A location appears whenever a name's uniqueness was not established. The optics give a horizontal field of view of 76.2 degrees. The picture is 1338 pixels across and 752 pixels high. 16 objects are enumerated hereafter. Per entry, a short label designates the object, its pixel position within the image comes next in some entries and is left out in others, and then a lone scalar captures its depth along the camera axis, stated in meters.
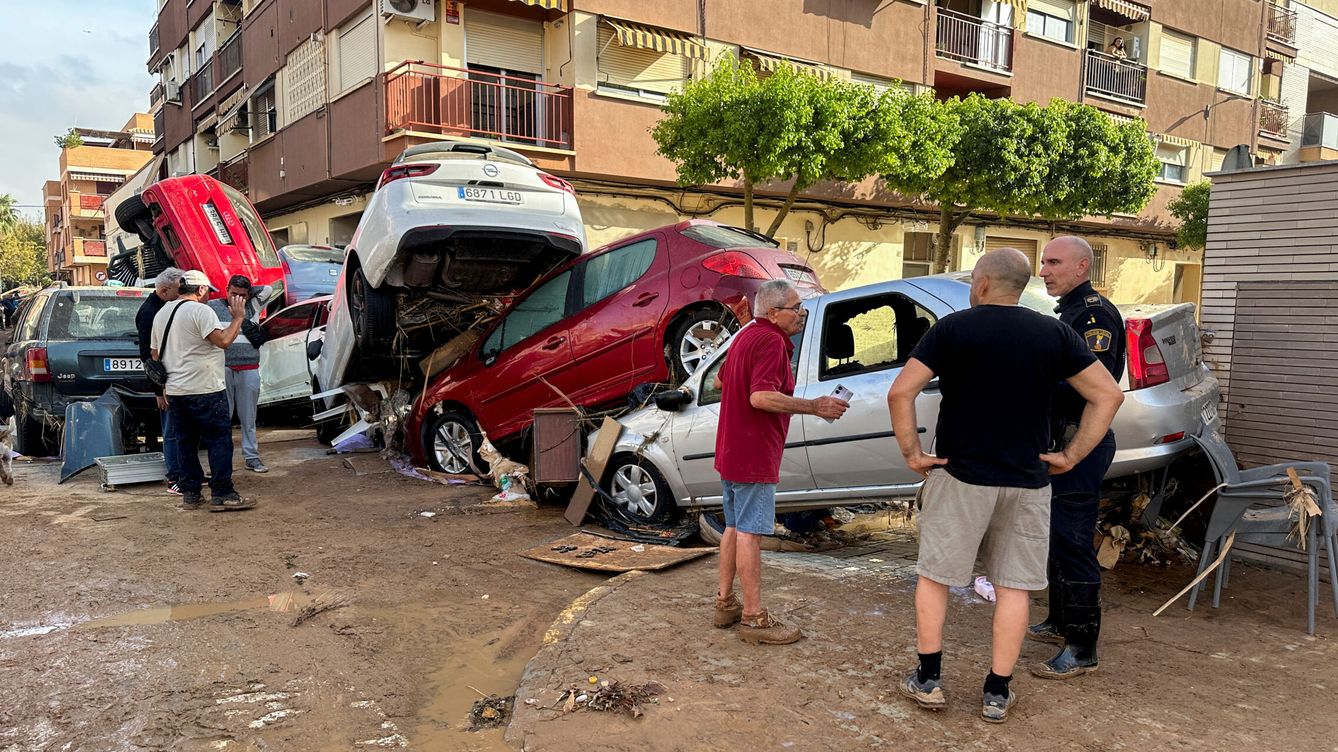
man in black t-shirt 2.80
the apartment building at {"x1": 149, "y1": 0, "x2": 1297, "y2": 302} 15.30
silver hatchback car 4.11
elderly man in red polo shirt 3.55
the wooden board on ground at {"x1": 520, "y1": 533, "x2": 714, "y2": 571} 4.79
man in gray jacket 7.53
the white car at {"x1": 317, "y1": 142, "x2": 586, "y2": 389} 6.56
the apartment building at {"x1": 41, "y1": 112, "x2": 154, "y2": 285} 50.16
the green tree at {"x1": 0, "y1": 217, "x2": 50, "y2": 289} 60.25
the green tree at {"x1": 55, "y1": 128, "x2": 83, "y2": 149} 59.66
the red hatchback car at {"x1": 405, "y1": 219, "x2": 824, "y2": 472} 6.12
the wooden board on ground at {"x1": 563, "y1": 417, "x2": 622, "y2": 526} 5.85
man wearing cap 6.00
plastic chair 3.63
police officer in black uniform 3.32
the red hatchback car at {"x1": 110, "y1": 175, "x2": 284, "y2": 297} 10.90
